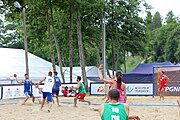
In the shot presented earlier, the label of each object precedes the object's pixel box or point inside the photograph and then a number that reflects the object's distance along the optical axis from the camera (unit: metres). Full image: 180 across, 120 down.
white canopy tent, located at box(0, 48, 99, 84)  30.67
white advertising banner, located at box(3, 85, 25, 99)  22.27
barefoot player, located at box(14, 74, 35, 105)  17.49
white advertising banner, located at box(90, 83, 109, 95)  25.31
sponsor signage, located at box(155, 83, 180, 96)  23.31
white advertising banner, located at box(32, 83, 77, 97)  24.65
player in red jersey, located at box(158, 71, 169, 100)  20.36
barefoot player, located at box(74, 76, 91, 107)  15.76
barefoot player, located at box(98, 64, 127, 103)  8.68
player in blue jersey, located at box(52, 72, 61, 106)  16.61
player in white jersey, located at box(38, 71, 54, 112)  14.33
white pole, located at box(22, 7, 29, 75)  24.04
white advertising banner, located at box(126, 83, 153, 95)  24.00
